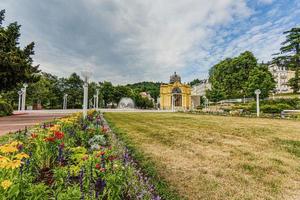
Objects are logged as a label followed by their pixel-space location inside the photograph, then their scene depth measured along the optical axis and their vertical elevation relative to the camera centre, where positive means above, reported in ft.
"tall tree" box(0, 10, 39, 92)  43.60 +11.30
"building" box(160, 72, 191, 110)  167.94 +11.09
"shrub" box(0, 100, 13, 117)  51.71 -0.45
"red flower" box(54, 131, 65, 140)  8.48 -1.22
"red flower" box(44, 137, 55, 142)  8.33 -1.37
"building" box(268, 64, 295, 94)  237.33 +40.52
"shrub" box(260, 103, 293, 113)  64.95 -0.16
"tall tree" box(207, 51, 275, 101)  103.45 +18.21
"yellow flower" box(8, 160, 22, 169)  4.78 -1.43
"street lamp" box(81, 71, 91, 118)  28.86 +4.64
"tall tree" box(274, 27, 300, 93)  99.45 +28.60
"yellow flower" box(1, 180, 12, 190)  4.07 -1.63
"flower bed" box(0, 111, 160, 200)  4.86 -2.10
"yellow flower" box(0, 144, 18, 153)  5.45 -1.19
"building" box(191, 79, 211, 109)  212.52 +29.18
